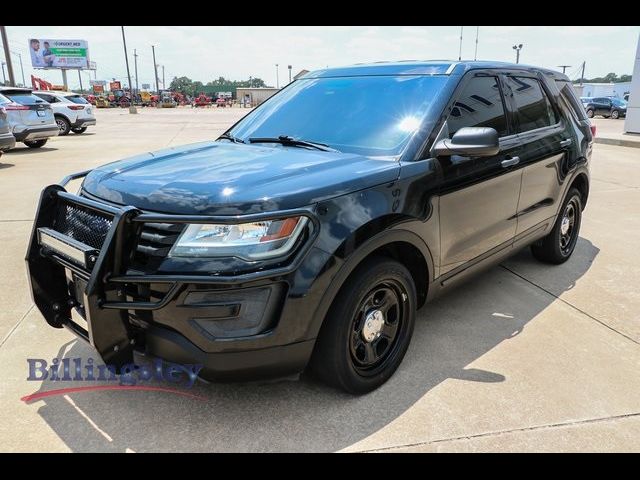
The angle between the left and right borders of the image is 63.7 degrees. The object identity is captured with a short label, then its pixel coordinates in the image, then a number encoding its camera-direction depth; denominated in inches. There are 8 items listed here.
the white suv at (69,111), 750.5
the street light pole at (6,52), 1014.3
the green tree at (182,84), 5462.6
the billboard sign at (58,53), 2733.8
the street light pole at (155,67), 3737.7
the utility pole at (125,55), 1979.6
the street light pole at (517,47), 1985.7
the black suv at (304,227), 88.5
